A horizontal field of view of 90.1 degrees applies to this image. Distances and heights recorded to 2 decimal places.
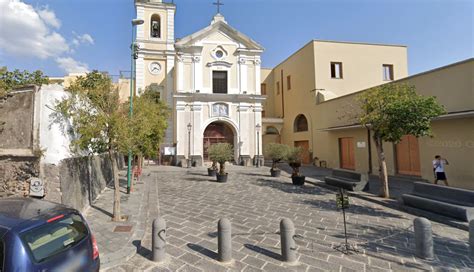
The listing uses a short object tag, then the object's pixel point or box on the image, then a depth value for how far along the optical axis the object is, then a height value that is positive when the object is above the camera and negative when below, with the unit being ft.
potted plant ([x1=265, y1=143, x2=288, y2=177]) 42.45 -0.53
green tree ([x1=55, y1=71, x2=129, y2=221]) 17.47 +2.53
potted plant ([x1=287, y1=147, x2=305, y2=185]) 37.47 -2.29
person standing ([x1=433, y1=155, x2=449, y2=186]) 31.50 -3.09
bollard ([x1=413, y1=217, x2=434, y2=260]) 13.24 -5.29
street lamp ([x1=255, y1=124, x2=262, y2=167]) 69.23 +5.01
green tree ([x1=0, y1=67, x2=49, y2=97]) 28.77 +10.07
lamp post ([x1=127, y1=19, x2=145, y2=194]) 28.02 +11.93
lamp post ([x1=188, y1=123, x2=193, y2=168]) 65.78 +3.73
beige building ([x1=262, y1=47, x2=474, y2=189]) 32.60 +8.22
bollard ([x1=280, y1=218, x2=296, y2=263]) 12.94 -5.26
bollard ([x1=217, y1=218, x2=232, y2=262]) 13.03 -5.21
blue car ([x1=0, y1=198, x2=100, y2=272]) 7.22 -2.98
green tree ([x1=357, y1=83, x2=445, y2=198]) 24.17 +3.56
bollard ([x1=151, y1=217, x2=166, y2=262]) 13.06 -5.15
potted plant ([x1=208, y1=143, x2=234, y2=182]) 39.75 -1.04
